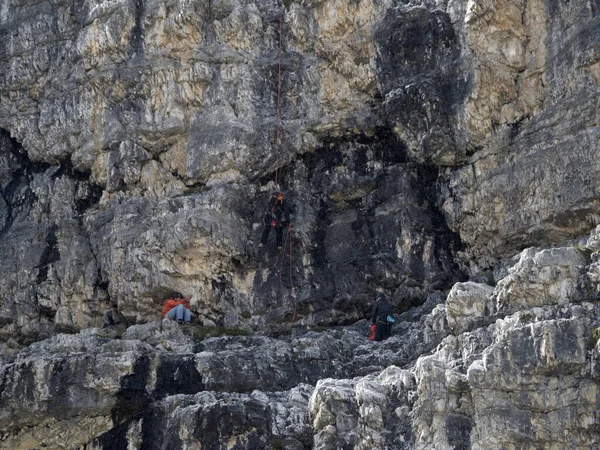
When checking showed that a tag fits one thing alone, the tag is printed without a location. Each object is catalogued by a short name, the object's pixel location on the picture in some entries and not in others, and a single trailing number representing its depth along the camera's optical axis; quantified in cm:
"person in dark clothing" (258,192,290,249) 4269
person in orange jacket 4141
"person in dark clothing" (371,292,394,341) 3775
